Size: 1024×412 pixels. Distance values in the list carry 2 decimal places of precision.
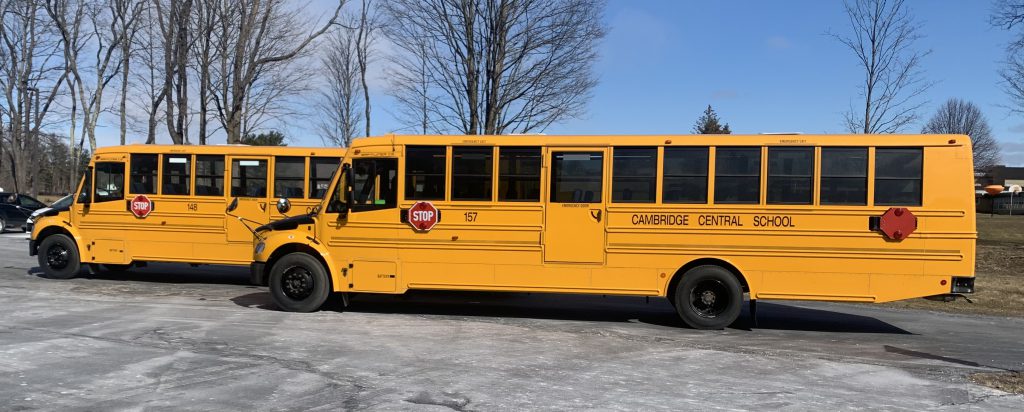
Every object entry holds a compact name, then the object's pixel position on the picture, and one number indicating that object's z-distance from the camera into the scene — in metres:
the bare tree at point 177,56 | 22.78
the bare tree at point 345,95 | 35.22
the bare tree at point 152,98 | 26.03
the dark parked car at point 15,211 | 26.09
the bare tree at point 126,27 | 30.80
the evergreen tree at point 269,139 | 45.06
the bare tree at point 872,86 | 16.42
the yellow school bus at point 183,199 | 13.14
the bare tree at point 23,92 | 35.97
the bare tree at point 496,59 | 18.42
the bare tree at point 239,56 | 22.97
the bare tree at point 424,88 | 19.69
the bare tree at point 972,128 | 54.53
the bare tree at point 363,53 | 30.16
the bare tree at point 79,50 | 32.81
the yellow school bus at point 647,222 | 9.11
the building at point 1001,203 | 54.44
